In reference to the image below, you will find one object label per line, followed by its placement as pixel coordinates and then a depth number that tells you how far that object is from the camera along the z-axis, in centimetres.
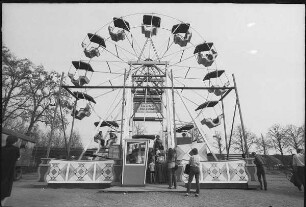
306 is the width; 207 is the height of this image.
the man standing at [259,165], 966
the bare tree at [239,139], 5446
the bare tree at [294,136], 4612
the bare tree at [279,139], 4861
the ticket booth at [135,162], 895
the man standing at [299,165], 846
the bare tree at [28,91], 1966
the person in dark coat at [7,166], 475
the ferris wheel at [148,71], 1457
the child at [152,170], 984
